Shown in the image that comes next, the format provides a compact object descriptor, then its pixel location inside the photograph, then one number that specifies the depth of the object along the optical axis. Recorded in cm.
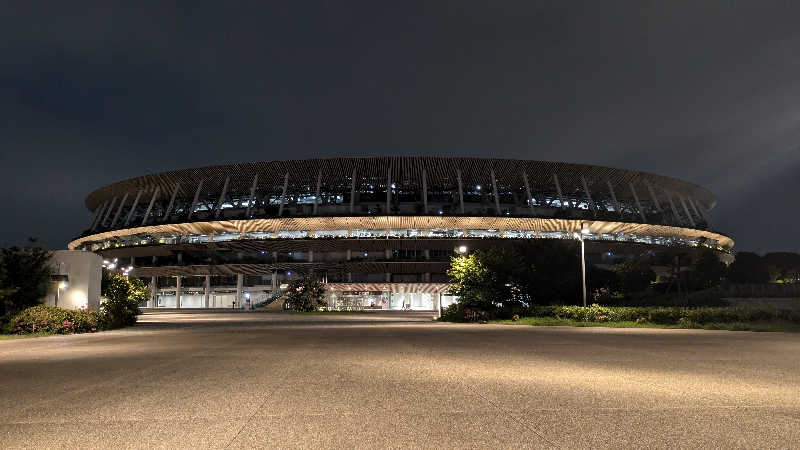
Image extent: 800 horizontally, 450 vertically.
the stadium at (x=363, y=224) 7888
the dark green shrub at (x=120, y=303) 3226
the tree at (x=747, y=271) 7244
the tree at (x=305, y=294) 5991
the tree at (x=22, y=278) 2755
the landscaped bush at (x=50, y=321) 2583
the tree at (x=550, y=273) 4443
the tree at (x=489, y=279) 3906
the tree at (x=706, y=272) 6191
